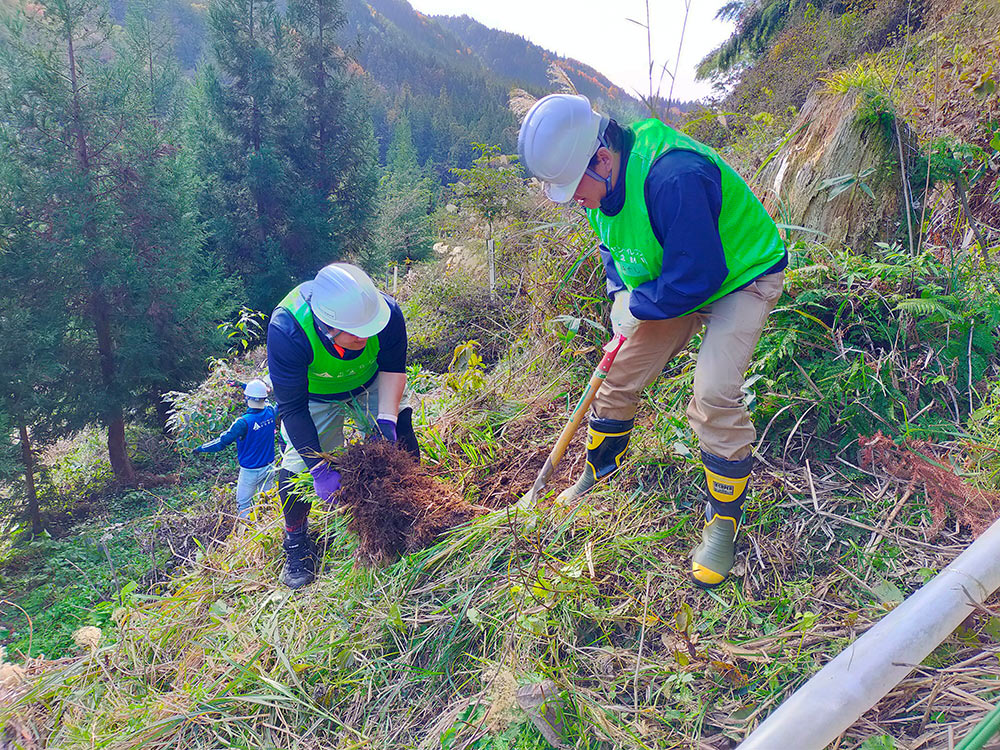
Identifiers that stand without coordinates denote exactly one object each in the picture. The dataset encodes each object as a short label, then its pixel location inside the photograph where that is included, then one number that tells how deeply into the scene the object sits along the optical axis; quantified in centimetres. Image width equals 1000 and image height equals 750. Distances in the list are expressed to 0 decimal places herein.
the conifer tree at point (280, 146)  1513
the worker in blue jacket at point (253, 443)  518
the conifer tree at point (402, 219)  1802
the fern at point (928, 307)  227
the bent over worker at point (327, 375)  256
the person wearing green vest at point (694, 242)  175
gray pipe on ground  115
